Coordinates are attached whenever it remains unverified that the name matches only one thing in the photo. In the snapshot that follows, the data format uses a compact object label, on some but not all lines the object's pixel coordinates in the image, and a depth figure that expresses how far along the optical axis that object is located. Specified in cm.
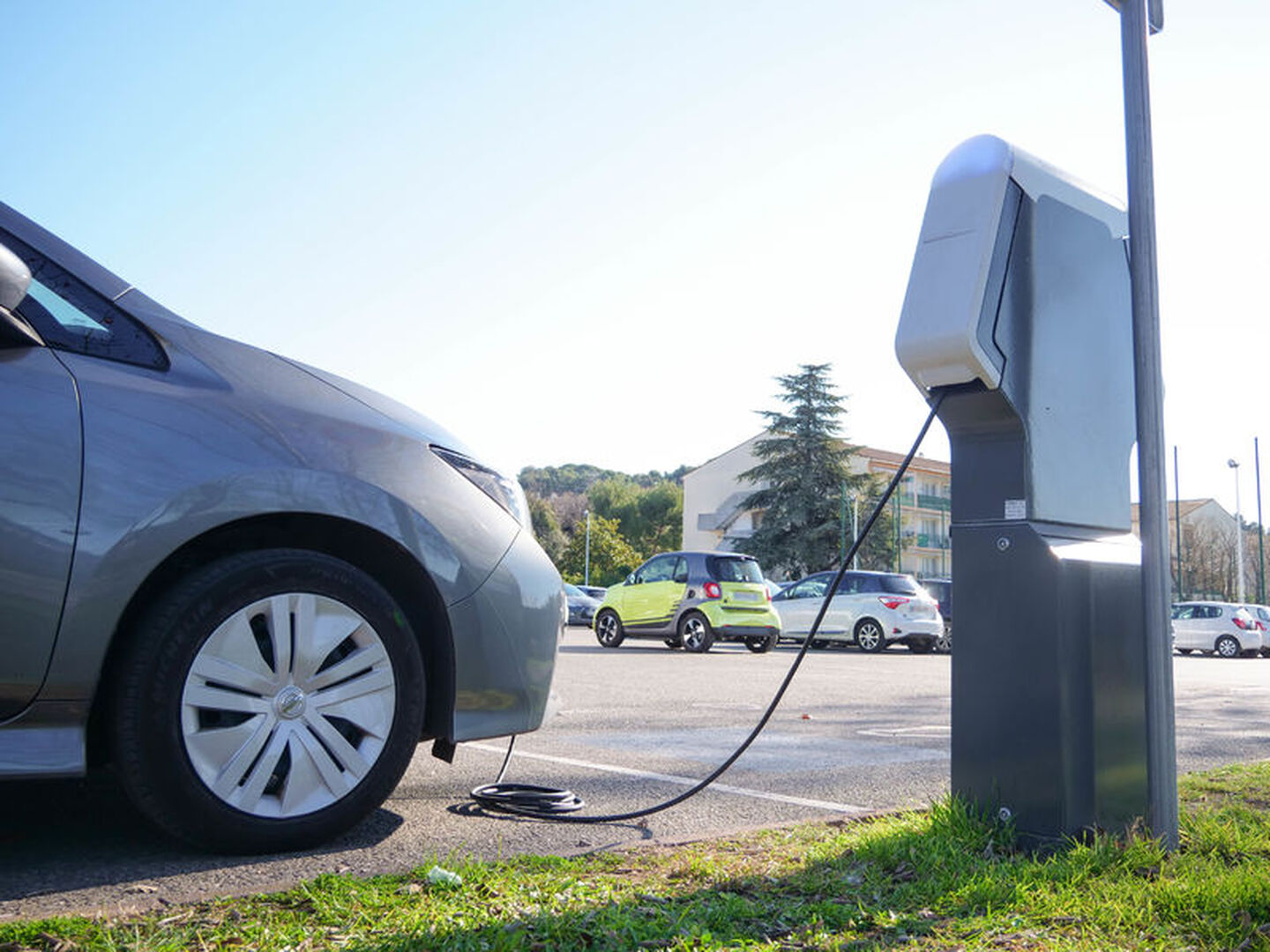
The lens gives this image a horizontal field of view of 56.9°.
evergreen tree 5434
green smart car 1967
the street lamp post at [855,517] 5141
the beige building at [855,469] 7206
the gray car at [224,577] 304
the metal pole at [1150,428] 337
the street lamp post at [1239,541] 4806
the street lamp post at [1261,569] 4659
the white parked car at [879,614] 2302
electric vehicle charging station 331
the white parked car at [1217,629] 3259
